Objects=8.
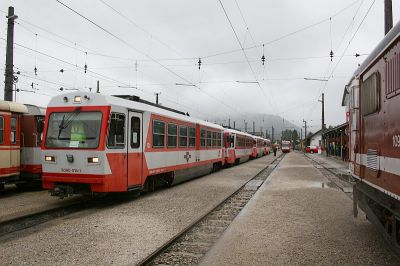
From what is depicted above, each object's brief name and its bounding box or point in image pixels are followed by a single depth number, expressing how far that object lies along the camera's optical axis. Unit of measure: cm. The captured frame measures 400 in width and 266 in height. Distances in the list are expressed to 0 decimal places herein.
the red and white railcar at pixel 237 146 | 2711
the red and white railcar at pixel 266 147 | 6255
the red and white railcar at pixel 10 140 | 1208
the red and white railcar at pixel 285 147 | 8044
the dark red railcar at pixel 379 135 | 495
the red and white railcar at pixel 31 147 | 1327
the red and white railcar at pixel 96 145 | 1005
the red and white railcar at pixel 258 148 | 4451
